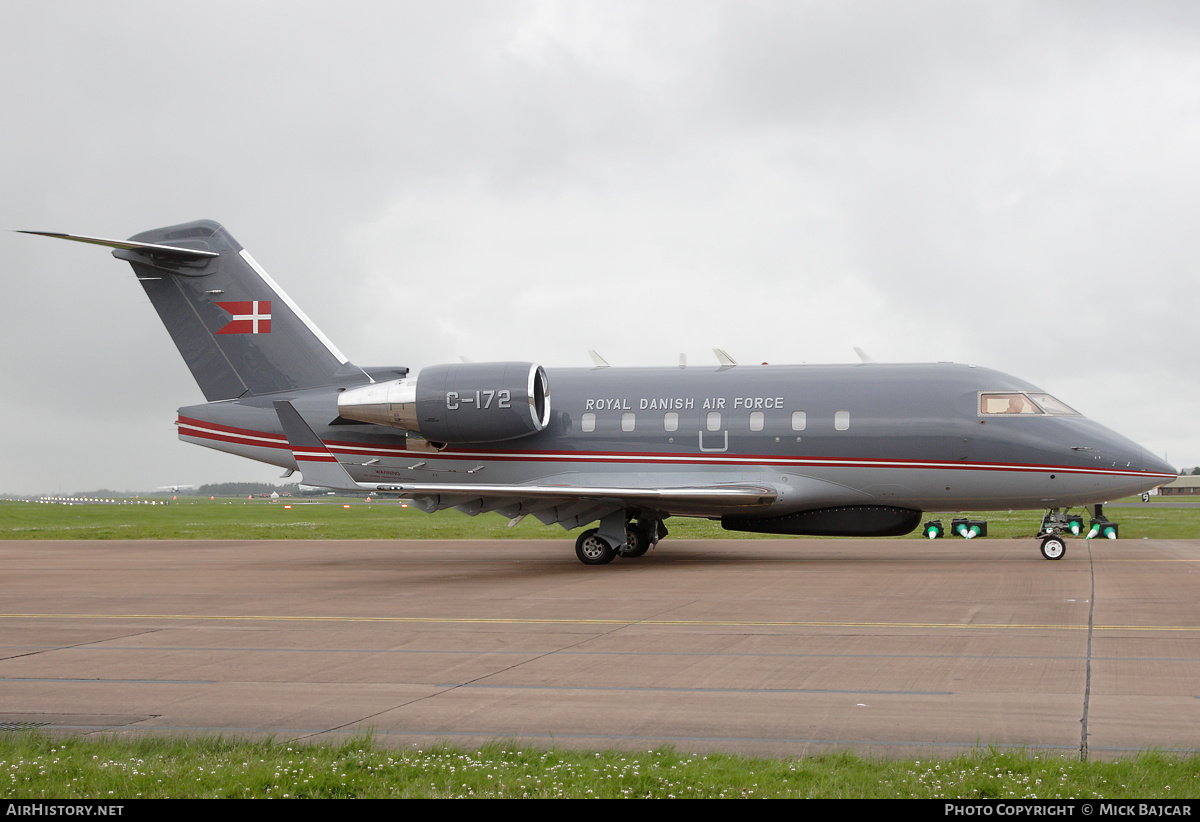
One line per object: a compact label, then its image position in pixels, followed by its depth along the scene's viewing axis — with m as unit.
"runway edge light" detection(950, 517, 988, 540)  28.20
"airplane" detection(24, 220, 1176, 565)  18.53
